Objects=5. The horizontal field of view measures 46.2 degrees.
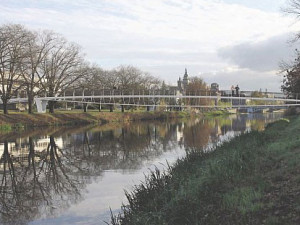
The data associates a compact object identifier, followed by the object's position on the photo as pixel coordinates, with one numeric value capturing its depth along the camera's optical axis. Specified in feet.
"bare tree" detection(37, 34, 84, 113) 174.29
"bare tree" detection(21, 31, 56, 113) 144.47
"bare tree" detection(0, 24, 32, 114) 121.80
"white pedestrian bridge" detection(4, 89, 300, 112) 187.83
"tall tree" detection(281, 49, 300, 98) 82.33
